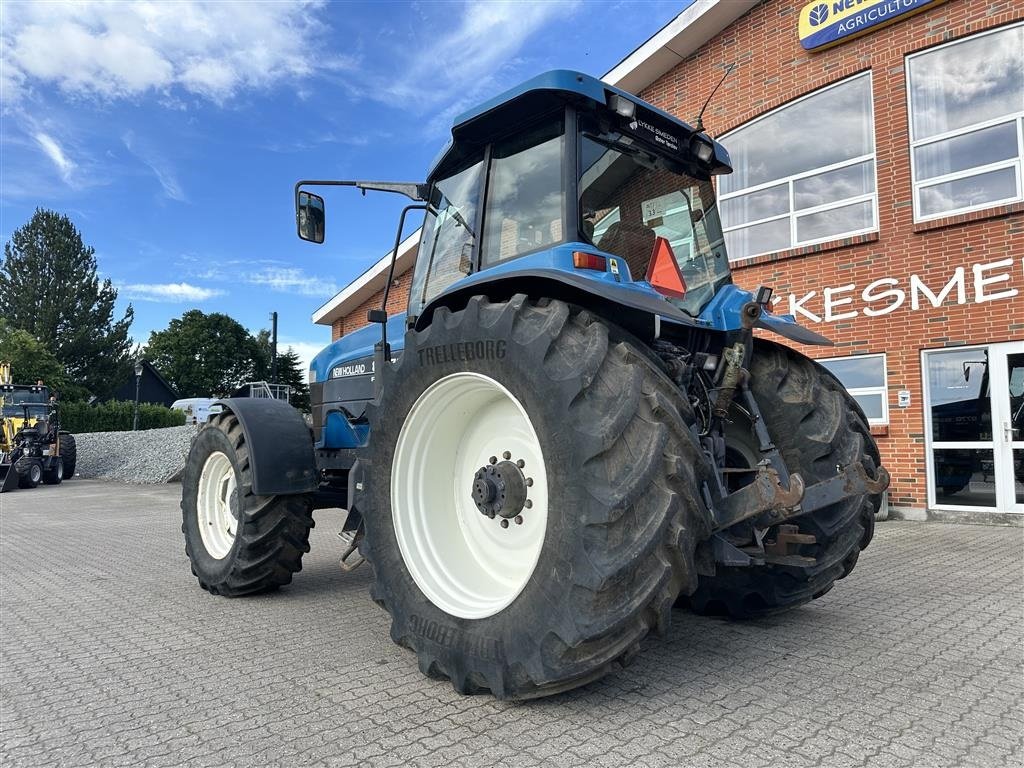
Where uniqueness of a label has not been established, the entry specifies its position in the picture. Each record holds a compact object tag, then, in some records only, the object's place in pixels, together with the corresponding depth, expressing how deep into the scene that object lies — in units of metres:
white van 33.84
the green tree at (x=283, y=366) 49.19
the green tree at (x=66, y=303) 43.72
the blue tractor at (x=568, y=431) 2.38
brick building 8.20
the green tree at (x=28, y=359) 32.59
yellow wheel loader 16.81
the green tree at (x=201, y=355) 55.78
